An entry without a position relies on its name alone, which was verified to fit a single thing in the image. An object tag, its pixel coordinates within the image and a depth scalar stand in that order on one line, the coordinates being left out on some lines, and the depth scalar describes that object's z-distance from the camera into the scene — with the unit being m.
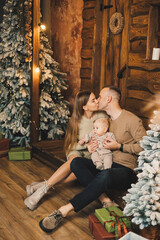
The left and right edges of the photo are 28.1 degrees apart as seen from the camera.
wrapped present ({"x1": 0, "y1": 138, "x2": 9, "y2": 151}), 4.83
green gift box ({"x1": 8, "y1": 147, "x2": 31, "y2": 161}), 4.62
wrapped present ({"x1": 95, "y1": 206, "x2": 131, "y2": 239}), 2.45
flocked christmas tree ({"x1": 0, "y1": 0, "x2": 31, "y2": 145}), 4.88
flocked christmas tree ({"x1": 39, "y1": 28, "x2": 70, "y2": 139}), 5.05
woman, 3.36
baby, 3.04
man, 2.72
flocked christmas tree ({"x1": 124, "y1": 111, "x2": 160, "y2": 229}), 2.21
